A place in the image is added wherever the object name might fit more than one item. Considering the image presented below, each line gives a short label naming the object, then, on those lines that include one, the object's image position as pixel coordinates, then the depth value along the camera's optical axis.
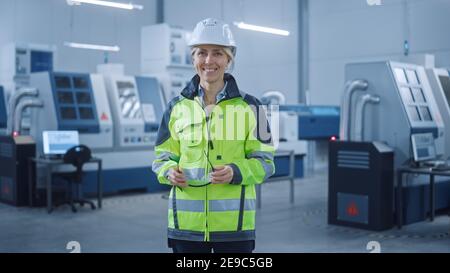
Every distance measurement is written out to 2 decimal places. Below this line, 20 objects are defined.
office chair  6.55
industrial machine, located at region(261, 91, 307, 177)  10.00
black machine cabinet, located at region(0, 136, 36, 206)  7.04
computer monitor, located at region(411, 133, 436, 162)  5.70
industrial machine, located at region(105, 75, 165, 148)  8.09
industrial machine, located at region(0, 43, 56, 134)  10.75
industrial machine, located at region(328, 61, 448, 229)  5.60
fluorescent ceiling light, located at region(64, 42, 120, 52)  12.13
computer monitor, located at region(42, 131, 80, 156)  6.74
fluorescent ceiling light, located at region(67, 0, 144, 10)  8.33
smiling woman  1.99
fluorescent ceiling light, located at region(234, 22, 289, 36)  10.44
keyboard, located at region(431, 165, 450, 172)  5.49
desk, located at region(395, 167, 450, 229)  5.42
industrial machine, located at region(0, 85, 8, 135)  9.64
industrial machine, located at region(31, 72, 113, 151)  7.48
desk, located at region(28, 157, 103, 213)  6.53
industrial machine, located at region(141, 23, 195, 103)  9.07
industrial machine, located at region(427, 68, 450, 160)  6.55
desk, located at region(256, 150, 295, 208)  7.17
